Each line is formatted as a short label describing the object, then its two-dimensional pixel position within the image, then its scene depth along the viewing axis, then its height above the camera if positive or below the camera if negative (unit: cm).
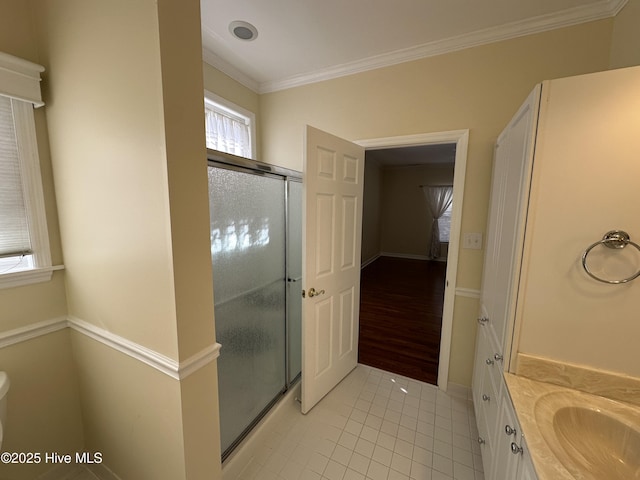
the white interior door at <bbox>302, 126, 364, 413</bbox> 168 -35
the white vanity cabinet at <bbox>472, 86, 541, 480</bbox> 98 -34
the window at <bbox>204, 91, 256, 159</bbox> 210 +69
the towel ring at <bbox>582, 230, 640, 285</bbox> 87 -10
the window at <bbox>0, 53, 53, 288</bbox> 110 +10
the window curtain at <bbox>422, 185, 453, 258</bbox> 645 +16
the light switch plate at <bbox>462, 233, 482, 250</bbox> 185 -21
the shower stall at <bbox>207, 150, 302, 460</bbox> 139 -47
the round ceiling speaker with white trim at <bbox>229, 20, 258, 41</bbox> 161 +111
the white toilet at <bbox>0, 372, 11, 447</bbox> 103 -73
